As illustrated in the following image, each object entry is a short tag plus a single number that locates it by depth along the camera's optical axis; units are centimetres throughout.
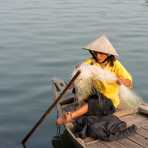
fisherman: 760
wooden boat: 718
